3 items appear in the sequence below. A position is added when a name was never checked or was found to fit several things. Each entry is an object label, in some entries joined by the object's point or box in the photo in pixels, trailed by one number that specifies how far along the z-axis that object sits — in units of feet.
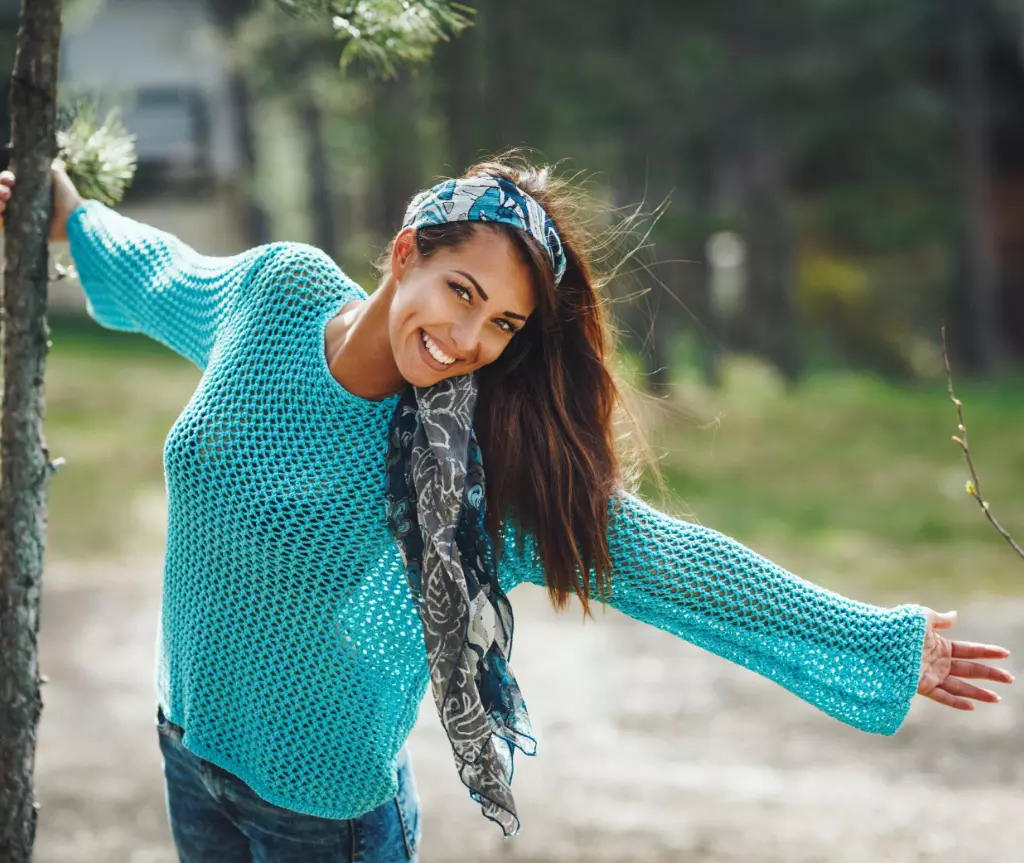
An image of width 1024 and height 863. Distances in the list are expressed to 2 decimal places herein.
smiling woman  6.63
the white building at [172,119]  72.02
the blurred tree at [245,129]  63.37
